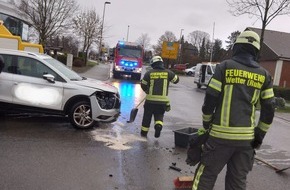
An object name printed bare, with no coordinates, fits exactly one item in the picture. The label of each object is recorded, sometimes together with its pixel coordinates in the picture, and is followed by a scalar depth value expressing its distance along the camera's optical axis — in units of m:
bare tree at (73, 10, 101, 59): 31.48
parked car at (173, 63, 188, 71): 46.02
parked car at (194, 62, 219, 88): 19.62
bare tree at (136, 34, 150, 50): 74.37
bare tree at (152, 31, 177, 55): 66.75
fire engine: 21.06
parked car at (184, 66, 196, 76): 41.96
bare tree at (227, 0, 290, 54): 15.92
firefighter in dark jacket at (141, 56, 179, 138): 5.96
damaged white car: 6.28
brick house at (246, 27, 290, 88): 30.69
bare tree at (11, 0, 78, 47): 20.52
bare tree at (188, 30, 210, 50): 77.89
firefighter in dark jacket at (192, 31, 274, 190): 2.91
